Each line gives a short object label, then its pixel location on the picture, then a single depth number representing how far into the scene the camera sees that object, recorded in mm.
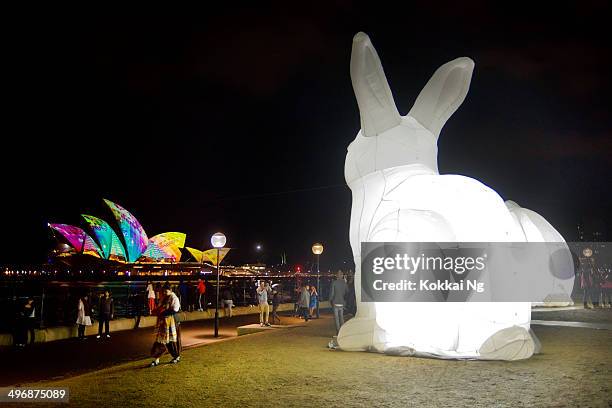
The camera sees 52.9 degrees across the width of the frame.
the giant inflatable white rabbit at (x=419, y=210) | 10758
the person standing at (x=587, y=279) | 25767
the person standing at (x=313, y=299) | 23422
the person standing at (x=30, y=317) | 15180
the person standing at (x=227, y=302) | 25222
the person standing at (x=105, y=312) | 17312
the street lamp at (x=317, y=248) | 26891
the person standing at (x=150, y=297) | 21873
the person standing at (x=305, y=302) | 22250
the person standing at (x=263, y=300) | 19781
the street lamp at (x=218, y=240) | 18453
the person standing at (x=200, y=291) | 25547
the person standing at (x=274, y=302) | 21828
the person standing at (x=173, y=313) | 11375
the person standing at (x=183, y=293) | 24738
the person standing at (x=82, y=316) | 16844
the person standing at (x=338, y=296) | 16406
